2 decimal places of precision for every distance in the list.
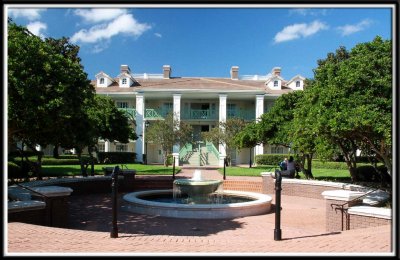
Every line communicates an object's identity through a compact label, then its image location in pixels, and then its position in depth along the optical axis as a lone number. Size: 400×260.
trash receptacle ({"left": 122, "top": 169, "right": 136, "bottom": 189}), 17.61
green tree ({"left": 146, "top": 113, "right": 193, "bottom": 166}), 32.59
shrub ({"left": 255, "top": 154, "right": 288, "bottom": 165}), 36.69
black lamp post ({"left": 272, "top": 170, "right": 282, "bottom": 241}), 7.24
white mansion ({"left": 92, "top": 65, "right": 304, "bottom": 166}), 38.09
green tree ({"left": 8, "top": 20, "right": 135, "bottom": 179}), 9.96
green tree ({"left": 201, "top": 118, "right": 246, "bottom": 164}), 33.69
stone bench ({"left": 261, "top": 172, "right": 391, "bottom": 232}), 7.58
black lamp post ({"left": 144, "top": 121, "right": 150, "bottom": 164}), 39.25
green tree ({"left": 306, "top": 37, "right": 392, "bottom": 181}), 9.34
